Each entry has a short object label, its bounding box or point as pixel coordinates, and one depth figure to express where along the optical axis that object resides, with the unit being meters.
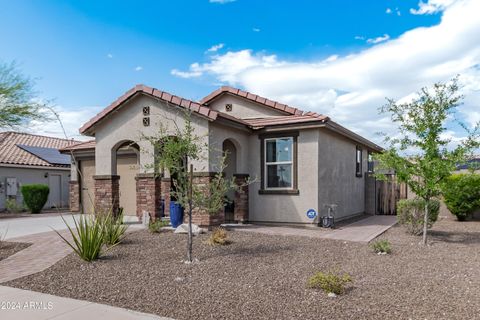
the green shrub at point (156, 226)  10.27
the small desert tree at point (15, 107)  10.72
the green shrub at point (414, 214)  10.59
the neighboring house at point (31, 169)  21.14
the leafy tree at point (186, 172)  7.60
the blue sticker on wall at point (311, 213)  11.74
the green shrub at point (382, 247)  8.17
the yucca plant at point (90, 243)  7.28
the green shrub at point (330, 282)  5.30
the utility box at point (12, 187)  21.09
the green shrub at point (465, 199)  14.63
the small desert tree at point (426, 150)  9.07
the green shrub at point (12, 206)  19.65
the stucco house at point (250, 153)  11.38
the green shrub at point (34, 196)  19.19
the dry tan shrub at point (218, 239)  8.79
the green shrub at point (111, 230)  8.22
